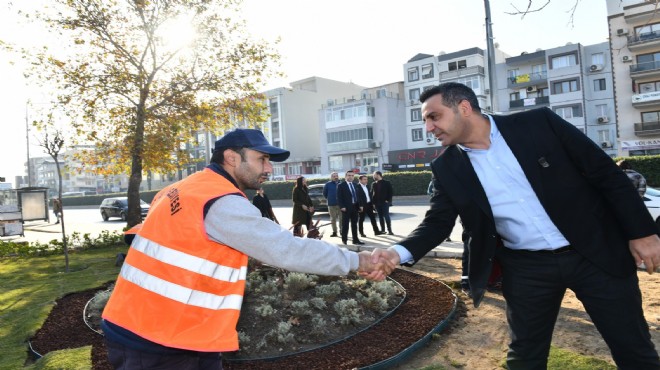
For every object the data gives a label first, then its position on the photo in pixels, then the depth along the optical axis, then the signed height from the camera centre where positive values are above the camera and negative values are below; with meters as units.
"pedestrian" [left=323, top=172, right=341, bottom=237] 13.61 -0.39
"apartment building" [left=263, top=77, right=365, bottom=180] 62.81 +8.29
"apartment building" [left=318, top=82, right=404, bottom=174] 54.44 +6.03
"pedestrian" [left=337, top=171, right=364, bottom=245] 12.60 -0.64
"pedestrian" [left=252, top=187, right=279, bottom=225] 11.94 -0.44
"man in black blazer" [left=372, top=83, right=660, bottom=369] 2.51 -0.29
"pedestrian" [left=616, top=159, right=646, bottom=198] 7.60 -0.19
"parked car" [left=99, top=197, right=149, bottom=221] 29.97 -0.82
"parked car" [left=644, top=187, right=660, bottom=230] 10.03 -0.84
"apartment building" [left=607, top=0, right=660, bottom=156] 38.28 +7.02
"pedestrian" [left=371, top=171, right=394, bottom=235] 13.84 -0.48
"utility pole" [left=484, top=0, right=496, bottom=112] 15.23 +4.08
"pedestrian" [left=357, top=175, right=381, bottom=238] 13.66 -0.67
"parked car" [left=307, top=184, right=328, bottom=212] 22.80 -0.70
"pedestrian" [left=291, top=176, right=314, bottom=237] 12.75 -0.52
